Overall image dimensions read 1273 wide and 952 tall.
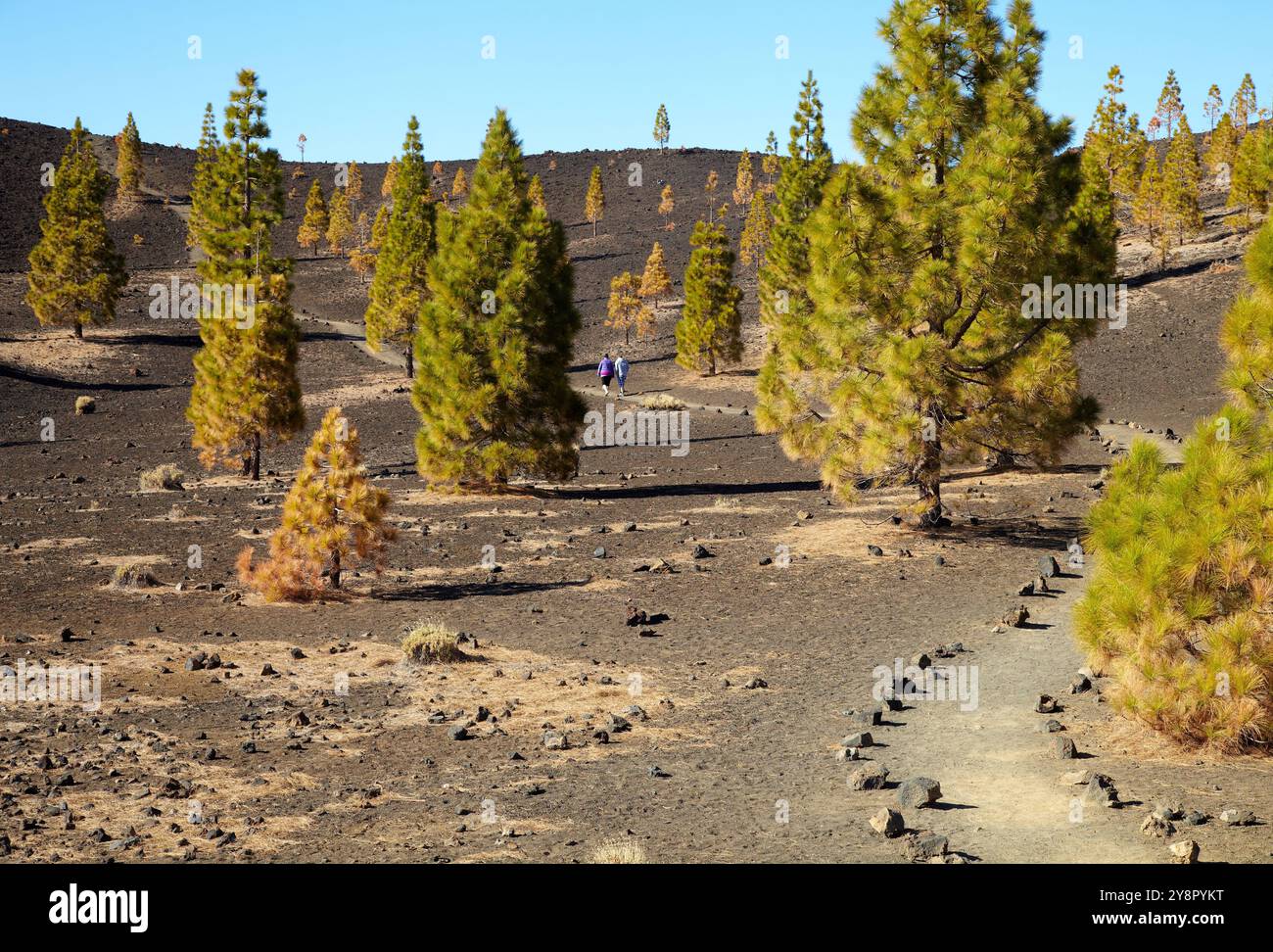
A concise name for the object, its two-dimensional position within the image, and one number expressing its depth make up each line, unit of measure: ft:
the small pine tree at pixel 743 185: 367.80
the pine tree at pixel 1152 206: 207.29
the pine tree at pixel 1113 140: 197.47
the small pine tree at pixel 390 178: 385.54
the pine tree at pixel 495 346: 82.94
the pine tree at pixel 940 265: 57.98
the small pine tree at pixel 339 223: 335.67
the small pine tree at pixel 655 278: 240.32
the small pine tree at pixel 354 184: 404.16
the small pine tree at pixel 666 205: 388.57
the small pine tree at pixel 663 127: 511.81
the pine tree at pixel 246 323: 92.17
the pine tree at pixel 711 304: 173.99
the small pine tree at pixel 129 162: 365.20
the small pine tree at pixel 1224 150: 289.74
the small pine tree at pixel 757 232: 273.54
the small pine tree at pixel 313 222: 340.80
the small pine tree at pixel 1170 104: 412.36
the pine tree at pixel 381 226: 265.95
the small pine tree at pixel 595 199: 359.87
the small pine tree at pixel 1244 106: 334.24
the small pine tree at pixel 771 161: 272.10
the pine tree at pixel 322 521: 52.08
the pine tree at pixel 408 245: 163.84
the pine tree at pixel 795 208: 164.45
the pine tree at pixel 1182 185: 205.57
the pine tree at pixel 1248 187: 201.26
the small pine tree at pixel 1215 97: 416.87
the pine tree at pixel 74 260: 182.91
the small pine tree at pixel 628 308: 213.25
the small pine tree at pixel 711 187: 396.82
